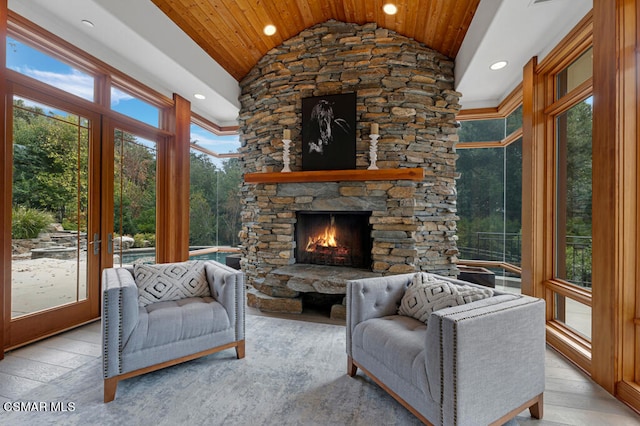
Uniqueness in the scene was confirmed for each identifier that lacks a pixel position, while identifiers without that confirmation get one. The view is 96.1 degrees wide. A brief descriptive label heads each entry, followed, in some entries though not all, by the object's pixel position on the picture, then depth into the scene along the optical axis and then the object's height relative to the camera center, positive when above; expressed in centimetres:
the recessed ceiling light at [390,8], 309 +223
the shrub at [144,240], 359 -36
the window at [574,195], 239 +17
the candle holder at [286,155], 367 +74
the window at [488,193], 416 +32
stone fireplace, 341 +42
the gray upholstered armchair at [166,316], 181 -73
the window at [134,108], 336 +132
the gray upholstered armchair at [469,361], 133 -76
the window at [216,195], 505 +33
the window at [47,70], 245 +133
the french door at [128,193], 321 +24
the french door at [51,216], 249 -4
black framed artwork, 358 +103
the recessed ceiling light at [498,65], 315 +166
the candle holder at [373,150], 340 +76
